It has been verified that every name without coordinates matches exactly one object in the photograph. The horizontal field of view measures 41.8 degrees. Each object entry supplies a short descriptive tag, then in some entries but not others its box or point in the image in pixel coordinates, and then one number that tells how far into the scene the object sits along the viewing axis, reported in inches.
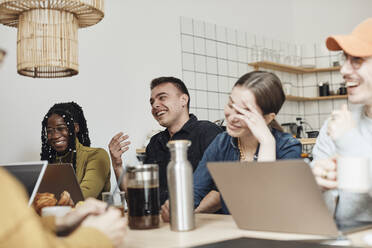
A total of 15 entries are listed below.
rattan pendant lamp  72.2
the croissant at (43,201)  61.4
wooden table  41.0
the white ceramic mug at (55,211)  48.9
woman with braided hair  102.5
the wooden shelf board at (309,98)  205.8
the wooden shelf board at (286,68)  193.8
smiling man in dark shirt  99.8
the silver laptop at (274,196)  39.1
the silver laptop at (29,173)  54.1
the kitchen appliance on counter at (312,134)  165.9
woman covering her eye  61.7
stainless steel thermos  46.6
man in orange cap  44.3
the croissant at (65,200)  64.2
